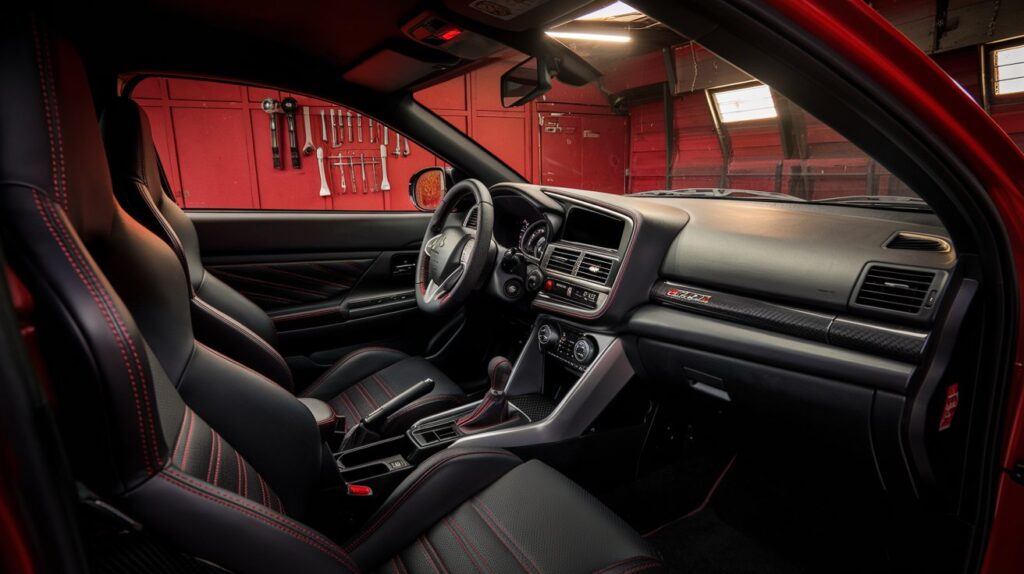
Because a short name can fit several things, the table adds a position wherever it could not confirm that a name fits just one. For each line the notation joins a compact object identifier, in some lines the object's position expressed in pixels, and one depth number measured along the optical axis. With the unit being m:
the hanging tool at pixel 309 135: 5.99
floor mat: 1.66
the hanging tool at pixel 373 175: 6.45
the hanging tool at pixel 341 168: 6.27
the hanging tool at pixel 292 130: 5.71
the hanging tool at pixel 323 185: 6.13
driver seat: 1.41
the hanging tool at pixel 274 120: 5.73
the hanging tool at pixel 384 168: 6.47
